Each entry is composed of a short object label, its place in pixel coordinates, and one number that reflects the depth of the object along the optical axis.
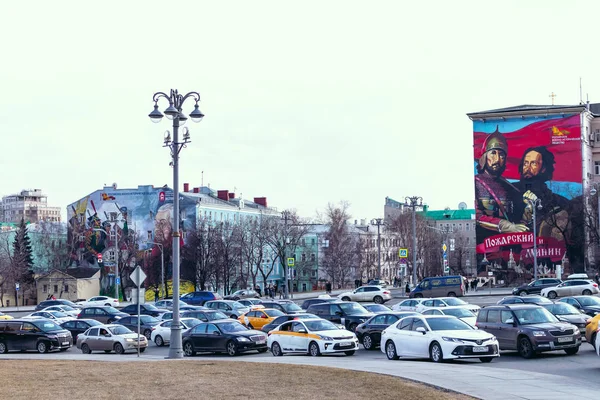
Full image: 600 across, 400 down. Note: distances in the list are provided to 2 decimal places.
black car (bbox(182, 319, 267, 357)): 30.52
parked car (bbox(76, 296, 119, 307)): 71.20
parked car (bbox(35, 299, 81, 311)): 66.95
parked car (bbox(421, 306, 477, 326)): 32.94
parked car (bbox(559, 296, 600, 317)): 35.72
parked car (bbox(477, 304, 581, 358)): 25.02
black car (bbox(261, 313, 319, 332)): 33.75
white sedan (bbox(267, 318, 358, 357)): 27.98
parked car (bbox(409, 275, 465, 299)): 62.41
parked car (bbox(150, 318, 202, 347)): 36.88
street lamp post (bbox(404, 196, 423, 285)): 77.44
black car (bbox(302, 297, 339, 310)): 48.57
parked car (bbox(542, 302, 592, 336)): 30.73
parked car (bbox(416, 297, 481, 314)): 39.81
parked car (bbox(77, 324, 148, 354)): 34.78
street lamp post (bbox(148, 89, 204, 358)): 28.33
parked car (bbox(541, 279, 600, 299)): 57.88
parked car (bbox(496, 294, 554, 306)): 37.38
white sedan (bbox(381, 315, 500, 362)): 23.77
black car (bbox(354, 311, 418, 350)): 30.30
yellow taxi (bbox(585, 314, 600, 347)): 25.27
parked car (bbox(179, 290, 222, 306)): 66.56
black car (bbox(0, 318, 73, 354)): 35.75
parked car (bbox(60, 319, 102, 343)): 40.15
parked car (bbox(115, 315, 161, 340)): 40.03
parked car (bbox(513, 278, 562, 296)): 61.62
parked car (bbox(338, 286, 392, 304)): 63.91
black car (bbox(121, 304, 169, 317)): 50.15
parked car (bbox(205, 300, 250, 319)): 48.86
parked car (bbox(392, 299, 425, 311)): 42.09
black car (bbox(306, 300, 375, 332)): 36.97
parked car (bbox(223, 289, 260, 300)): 78.50
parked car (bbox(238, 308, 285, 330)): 39.88
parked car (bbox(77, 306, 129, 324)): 48.19
